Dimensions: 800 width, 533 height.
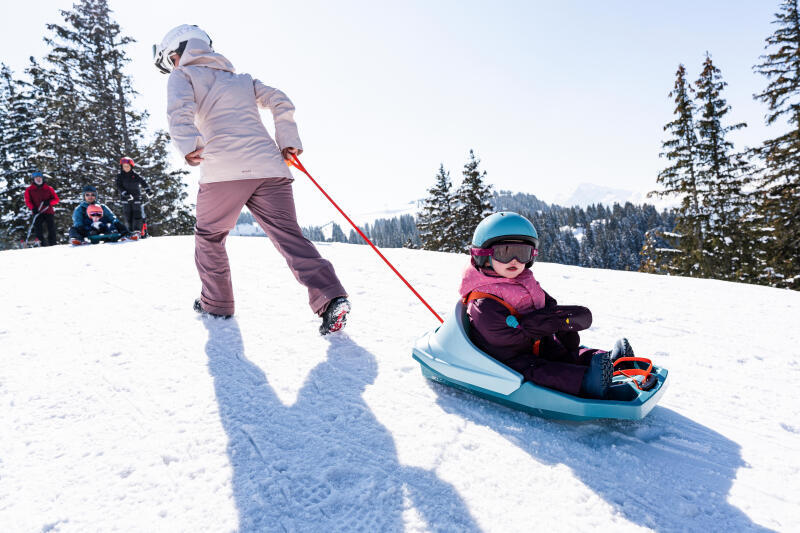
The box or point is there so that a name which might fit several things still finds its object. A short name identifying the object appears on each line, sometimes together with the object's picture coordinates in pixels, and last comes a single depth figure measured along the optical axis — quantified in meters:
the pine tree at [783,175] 16.14
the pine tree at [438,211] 28.55
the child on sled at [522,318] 2.00
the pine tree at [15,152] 20.30
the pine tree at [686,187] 18.58
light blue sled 1.91
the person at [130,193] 10.59
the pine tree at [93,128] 18.94
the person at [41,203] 11.27
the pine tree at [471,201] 26.30
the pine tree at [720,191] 17.88
